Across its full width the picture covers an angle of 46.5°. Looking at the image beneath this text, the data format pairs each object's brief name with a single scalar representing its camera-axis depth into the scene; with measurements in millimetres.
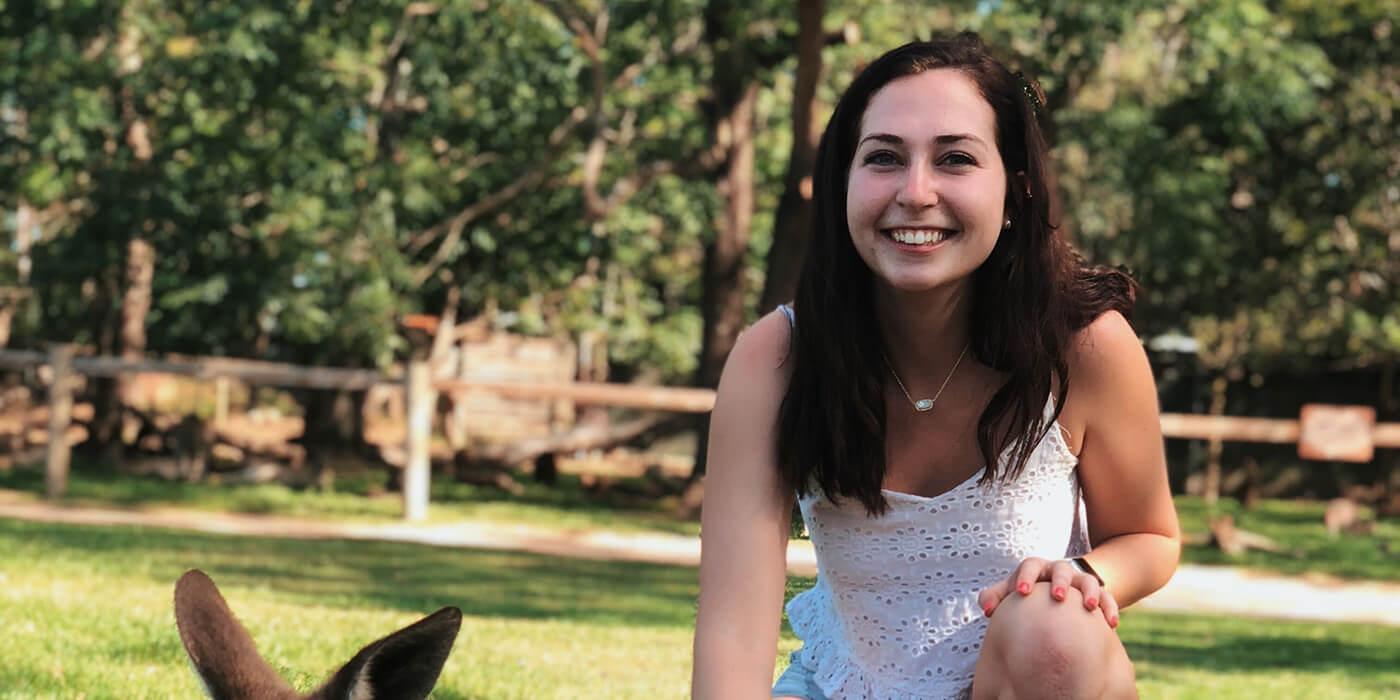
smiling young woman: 2906
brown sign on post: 14469
